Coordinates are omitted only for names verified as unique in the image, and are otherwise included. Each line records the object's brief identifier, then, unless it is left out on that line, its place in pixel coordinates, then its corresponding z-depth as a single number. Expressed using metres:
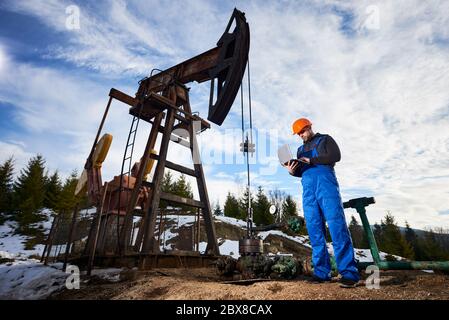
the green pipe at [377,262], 2.59
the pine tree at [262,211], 27.00
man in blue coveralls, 2.60
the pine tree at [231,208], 36.00
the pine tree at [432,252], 31.54
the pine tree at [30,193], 24.80
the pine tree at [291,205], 32.66
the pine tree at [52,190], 29.83
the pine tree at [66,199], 27.64
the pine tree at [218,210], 49.79
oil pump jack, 5.29
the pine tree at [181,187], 32.66
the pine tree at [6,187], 26.45
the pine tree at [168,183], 33.30
